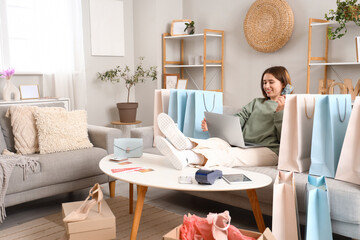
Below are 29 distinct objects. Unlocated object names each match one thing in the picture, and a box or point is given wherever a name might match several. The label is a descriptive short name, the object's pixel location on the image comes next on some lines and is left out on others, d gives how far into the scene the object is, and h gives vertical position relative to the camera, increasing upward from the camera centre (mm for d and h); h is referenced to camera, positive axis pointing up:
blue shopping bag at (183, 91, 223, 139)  3016 -289
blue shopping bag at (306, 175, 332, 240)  1794 -675
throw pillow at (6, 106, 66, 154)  2832 -410
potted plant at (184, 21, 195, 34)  4645 +530
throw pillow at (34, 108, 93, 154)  2830 -437
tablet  1916 -542
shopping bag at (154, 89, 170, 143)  3258 -259
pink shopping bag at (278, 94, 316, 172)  2283 -374
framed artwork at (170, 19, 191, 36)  4746 +554
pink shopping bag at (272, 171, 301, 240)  1867 -689
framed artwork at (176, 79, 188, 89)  4801 -150
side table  4848 -687
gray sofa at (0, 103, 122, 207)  2469 -670
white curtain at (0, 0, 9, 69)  4051 +365
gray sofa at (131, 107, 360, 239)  1904 -703
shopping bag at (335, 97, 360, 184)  2025 -420
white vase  3867 -172
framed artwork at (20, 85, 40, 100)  4074 -194
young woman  2283 -440
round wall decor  3941 +489
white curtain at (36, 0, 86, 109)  4344 +282
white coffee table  1846 -545
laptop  2557 -385
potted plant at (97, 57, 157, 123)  4715 -65
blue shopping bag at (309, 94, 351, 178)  2154 -344
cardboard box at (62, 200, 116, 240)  2010 -811
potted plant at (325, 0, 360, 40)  3197 +472
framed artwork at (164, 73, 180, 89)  4859 -102
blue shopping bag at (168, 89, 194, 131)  3117 -271
